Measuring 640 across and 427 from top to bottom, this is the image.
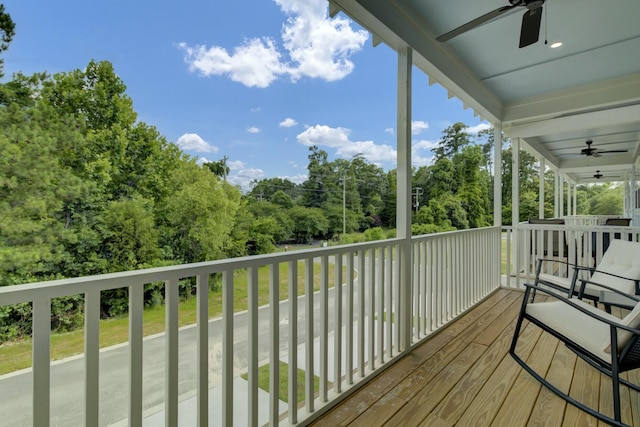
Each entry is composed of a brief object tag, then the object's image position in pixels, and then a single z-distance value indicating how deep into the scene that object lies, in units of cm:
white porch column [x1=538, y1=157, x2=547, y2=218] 717
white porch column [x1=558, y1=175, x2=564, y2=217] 933
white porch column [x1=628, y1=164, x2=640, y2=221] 804
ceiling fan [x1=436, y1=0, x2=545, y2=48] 199
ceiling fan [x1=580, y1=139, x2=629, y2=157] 634
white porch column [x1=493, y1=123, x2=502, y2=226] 441
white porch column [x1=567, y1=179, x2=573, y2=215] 1085
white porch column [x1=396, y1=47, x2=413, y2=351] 249
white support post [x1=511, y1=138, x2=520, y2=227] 479
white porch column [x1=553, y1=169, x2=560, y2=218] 904
